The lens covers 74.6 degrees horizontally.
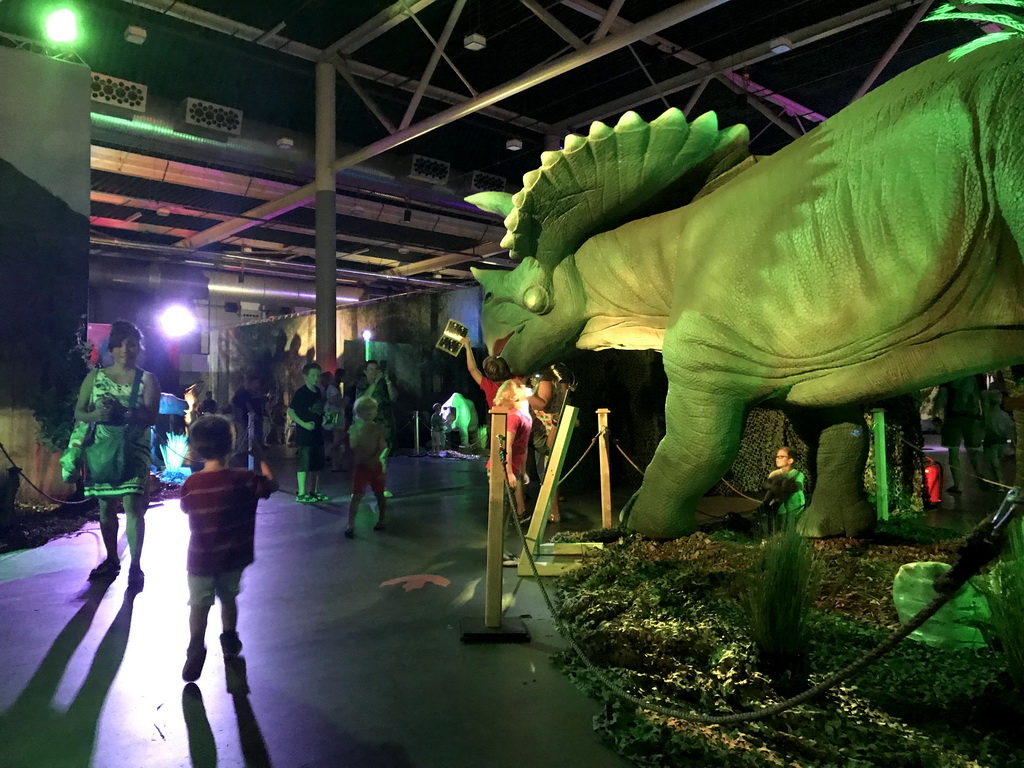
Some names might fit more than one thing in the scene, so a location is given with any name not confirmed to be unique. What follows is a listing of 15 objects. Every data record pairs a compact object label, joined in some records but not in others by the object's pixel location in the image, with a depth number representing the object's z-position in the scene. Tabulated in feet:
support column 29.52
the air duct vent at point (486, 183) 37.09
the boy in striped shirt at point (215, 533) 8.57
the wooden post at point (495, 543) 9.82
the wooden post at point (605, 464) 15.08
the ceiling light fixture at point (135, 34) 23.94
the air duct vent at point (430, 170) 34.78
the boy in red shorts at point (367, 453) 16.85
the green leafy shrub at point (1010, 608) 6.57
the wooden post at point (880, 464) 15.60
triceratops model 7.82
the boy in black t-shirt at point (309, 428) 21.47
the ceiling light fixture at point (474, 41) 24.34
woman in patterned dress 12.41
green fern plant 7.05
